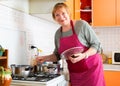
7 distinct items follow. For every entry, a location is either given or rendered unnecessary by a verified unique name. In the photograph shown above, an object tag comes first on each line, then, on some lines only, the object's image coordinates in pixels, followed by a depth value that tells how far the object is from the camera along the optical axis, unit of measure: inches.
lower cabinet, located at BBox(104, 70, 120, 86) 125.7
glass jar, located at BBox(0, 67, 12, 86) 55.2
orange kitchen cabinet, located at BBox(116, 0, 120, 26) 136.0
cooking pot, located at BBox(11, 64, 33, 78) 72.7
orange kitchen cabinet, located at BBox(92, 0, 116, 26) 137.4
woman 71.0
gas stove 63.6
